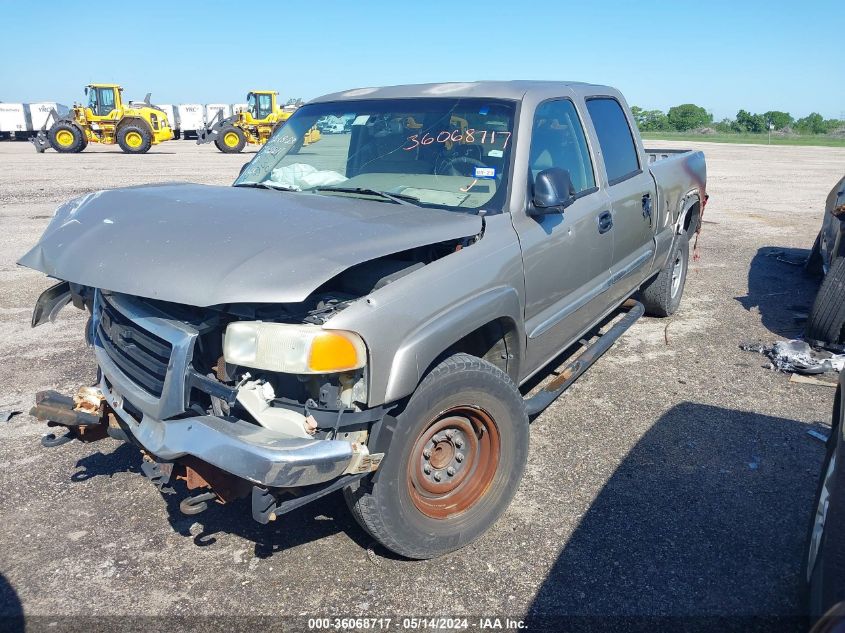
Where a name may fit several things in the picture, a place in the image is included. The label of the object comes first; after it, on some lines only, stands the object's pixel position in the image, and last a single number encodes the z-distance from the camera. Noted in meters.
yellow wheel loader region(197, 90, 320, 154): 29.72
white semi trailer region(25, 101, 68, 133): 37.09
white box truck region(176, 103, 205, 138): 39.81
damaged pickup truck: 2.26
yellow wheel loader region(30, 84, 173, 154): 27.69
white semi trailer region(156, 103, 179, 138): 39.04
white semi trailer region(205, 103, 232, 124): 40.44
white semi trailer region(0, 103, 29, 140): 36.66
